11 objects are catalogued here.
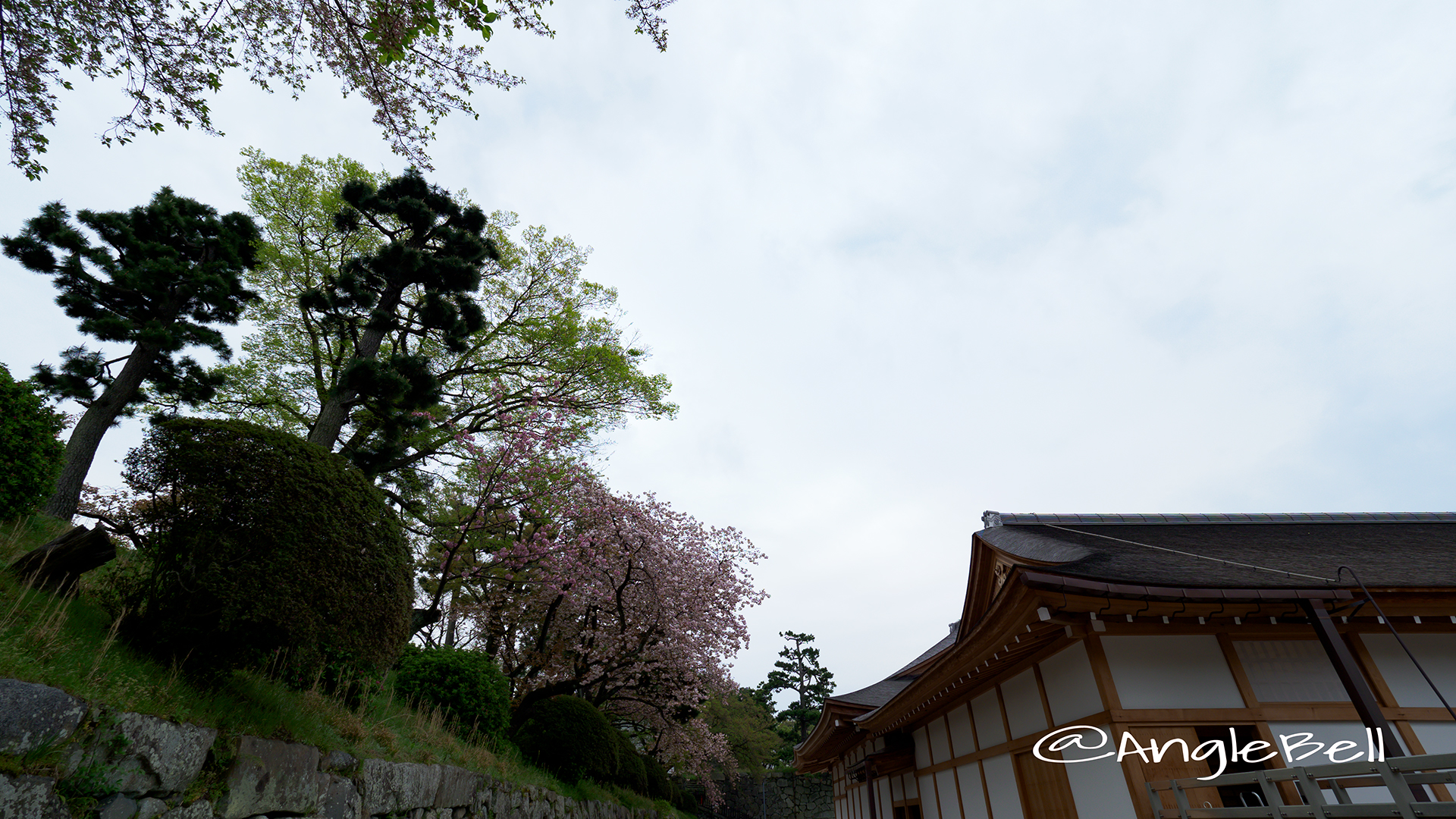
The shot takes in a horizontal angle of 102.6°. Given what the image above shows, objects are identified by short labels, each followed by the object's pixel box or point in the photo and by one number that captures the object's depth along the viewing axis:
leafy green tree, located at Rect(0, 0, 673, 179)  4.45
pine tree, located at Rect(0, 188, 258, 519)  9.09
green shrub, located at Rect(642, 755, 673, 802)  16.97
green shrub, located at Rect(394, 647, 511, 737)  8.29
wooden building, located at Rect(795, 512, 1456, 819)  4.53
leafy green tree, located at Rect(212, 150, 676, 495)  13.15
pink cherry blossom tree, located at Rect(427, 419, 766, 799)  11.81
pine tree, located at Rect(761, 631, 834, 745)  35.95
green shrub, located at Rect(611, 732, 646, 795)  13.79
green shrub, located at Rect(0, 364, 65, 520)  4.69
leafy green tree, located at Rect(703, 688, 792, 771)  25.06
